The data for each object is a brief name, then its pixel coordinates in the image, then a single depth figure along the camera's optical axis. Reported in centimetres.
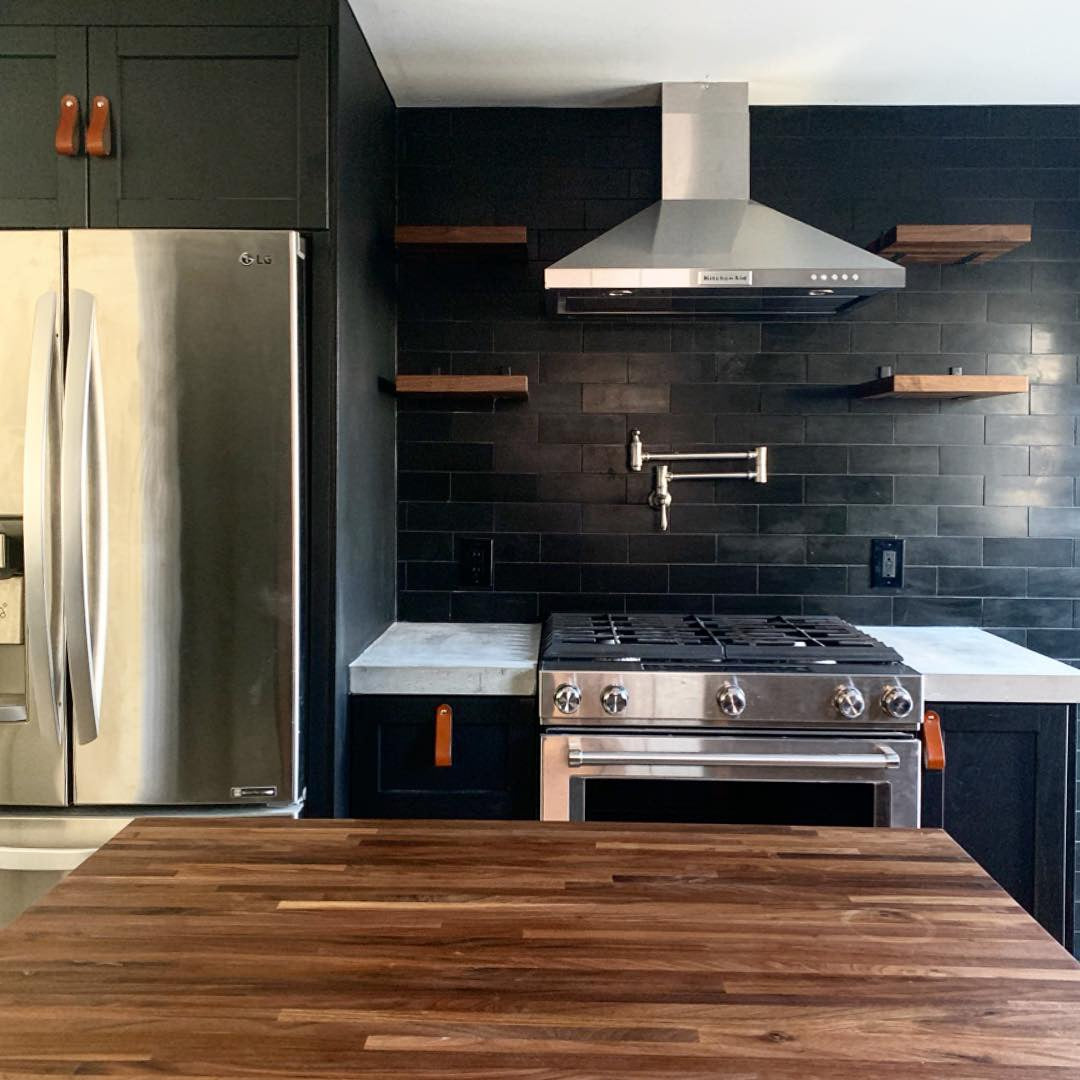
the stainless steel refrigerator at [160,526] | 219
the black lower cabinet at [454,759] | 252
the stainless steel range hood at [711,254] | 263
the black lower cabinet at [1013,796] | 246
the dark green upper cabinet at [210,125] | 227
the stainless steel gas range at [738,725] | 240
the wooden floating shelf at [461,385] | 289
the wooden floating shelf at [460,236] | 287
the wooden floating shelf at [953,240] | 281
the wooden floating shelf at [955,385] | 279
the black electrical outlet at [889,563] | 318
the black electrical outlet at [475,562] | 323
